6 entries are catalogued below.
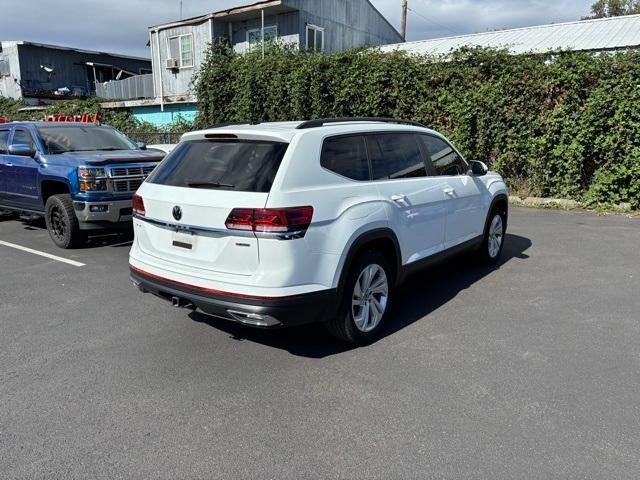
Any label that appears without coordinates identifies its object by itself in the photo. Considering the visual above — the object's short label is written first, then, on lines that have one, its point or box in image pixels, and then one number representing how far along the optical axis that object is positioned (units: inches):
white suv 134.3
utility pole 1233.1
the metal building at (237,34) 834.8
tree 1754.4
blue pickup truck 280.7
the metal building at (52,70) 1311.5
